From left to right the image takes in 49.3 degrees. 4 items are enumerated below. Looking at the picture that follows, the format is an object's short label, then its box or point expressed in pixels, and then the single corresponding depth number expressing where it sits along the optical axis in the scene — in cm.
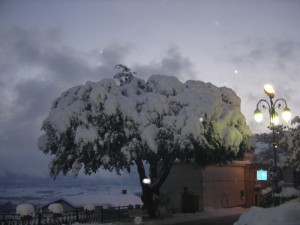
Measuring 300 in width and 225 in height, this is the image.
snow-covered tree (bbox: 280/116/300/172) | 2319
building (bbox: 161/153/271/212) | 2693
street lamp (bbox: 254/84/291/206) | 1468
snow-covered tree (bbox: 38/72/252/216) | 1858
